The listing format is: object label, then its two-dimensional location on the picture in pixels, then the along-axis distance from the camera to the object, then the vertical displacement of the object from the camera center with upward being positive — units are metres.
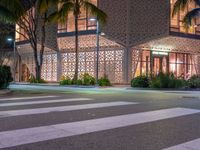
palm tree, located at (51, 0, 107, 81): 29.87 +6.08
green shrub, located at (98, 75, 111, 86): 31.93 -0.45
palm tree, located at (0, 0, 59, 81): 27.29 +6.02
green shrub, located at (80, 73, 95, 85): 32.15 -0.30
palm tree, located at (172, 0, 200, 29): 25.68 +5.07
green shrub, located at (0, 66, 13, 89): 21.25 +0.07
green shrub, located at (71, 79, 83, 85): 32.19 -0.49
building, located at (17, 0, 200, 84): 35.50 +3.84
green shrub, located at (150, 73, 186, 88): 25.97 -0.41
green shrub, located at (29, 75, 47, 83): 37.76 -0.34
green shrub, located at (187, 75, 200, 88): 25.32 -0.41
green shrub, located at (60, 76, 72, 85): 33.37 -0.50
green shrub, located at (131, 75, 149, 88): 27.35 -0.43
